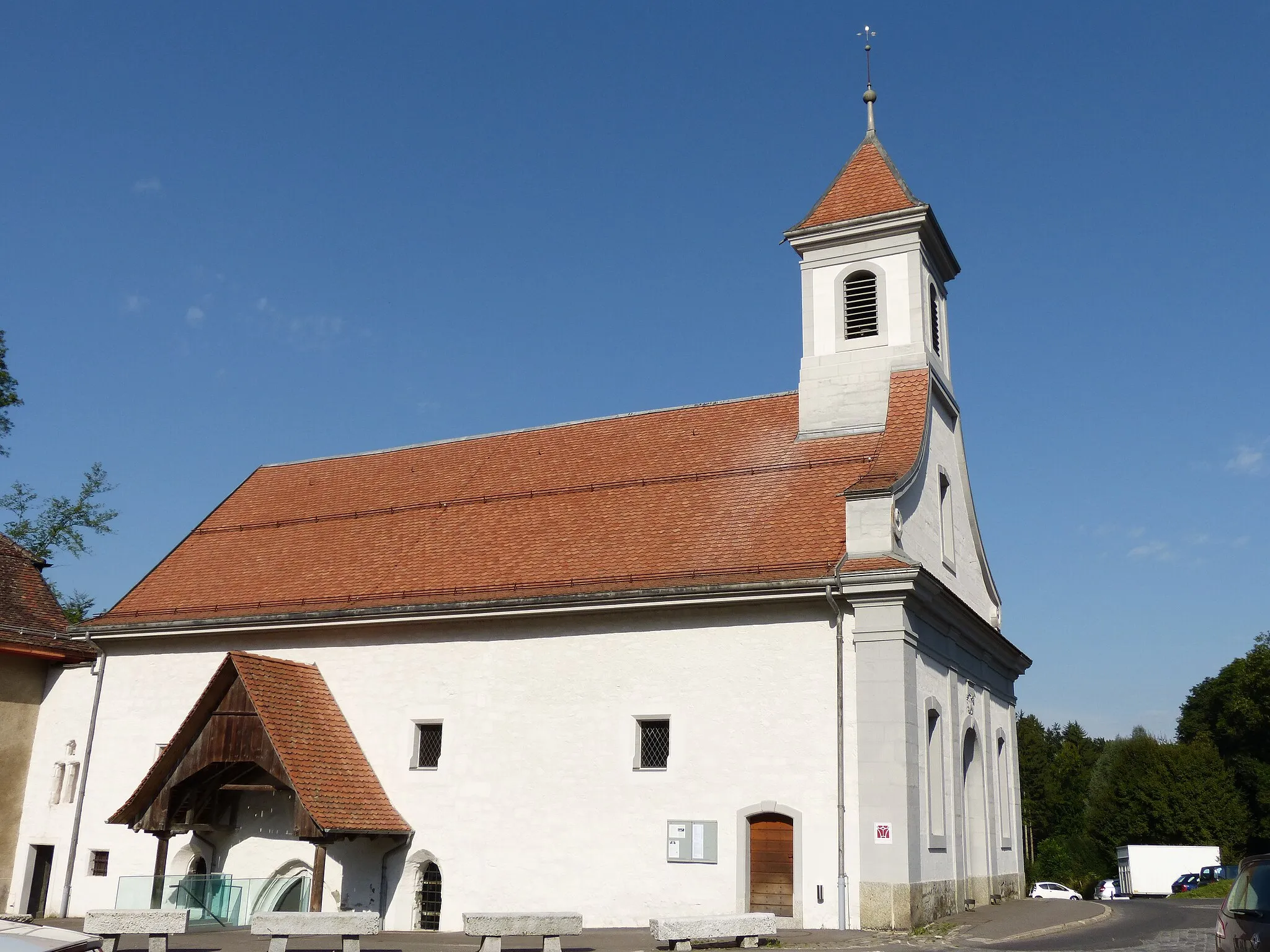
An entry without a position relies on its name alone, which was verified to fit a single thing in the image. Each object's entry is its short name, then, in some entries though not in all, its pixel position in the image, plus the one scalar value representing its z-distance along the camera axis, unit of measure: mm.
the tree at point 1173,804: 63531
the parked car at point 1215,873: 47438
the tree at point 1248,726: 63531
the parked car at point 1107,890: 54312
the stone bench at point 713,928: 14672
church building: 18906
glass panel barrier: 20406
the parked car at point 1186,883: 49906
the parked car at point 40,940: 9586
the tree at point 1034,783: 85562
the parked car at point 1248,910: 9656
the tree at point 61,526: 43156
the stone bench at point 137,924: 14523
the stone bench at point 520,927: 13906
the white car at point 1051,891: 46344
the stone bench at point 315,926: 14242
